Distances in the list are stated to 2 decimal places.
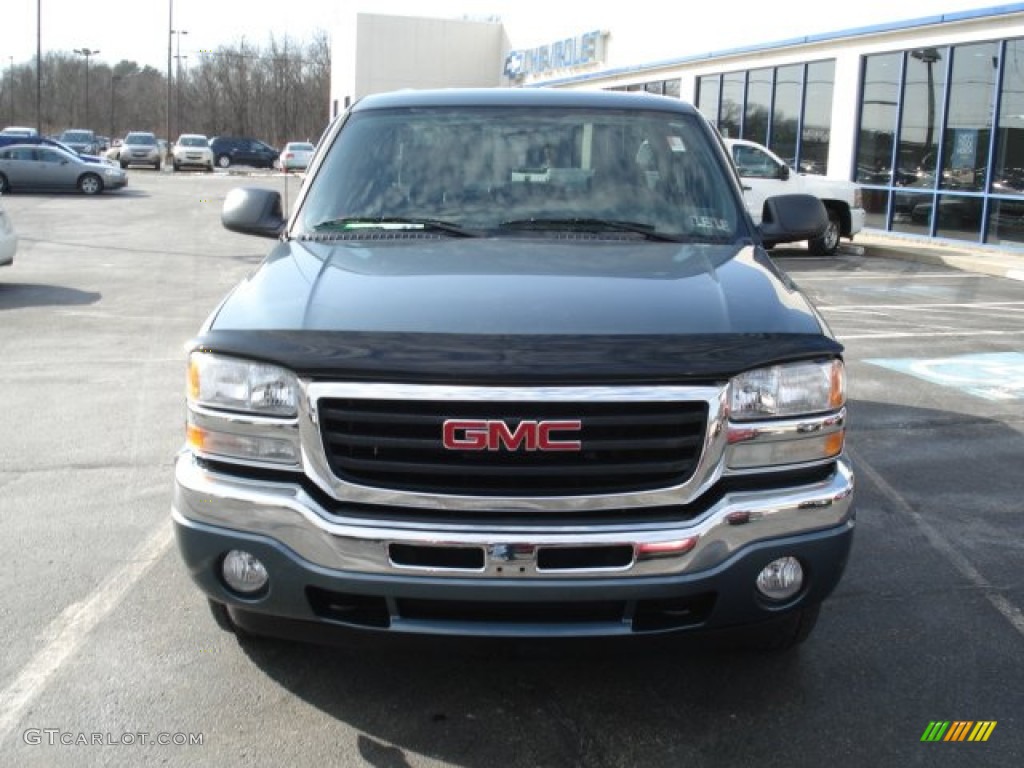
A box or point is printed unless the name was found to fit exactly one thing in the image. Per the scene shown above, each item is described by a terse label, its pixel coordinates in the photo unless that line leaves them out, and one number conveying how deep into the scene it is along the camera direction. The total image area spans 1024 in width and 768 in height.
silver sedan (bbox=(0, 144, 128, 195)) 31.75
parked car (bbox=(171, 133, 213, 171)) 50.91
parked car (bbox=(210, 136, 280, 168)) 58.28
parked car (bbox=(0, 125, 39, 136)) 44.86
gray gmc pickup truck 2.81
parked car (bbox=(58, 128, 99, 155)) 58.58
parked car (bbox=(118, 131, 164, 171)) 50.81
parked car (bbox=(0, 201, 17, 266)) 13.17
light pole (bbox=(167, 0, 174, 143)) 65.12
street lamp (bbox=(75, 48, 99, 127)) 91.31
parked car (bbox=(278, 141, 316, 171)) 48.16
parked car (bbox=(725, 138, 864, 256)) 17.86
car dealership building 17.38
